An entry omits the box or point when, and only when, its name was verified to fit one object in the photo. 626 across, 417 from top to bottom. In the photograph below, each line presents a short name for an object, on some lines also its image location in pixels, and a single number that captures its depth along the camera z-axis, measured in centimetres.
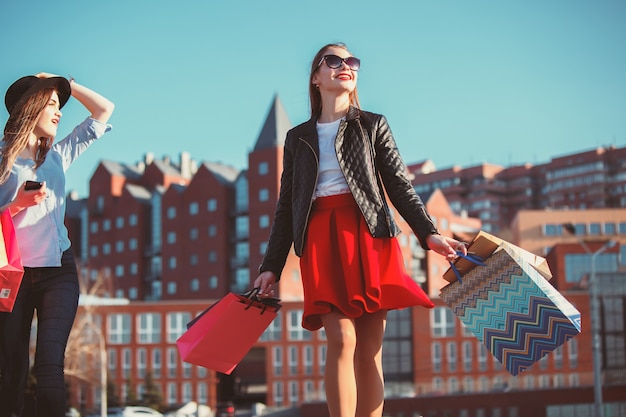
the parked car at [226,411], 5045
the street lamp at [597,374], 4044
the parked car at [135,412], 5581
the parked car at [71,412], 5046
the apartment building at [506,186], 13462
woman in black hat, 410
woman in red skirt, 415
